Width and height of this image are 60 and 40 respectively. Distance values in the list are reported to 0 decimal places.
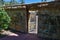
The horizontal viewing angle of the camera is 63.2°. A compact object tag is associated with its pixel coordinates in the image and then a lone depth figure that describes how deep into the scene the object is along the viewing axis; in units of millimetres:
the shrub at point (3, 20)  3301
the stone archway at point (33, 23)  4273
